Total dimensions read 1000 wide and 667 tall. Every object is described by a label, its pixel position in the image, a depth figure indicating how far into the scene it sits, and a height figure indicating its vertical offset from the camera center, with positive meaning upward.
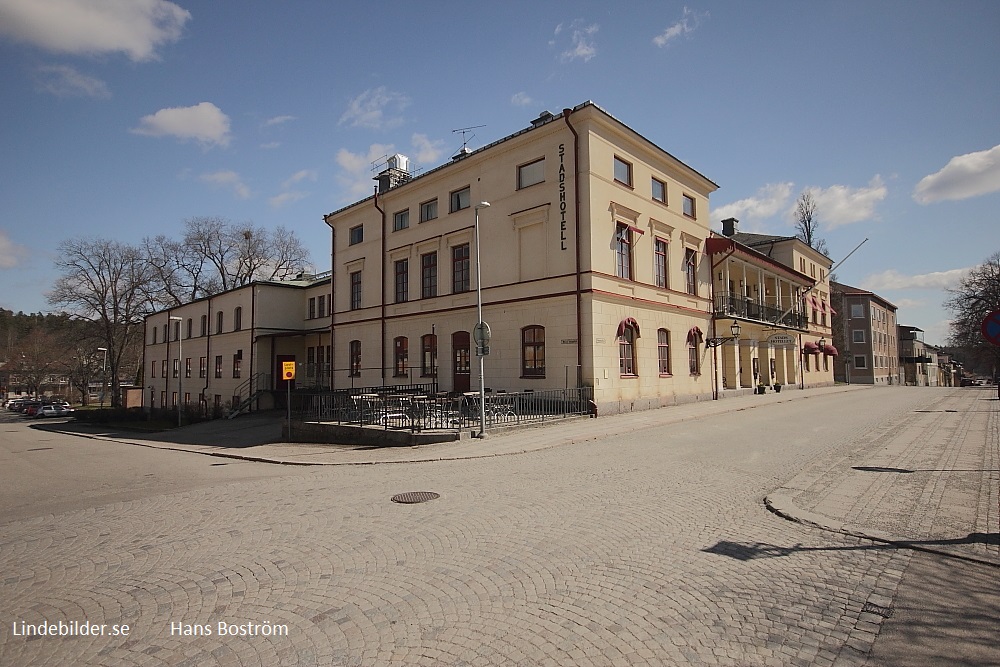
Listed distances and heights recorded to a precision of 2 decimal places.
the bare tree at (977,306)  39.62 +4.59
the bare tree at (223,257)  54.44 +12.03
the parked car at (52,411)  52.44 -3.39
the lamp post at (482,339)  15.32 +0.92
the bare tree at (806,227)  54.91 +14.44
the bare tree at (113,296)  52.72 +7.99
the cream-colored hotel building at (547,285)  20.89 +4.26
